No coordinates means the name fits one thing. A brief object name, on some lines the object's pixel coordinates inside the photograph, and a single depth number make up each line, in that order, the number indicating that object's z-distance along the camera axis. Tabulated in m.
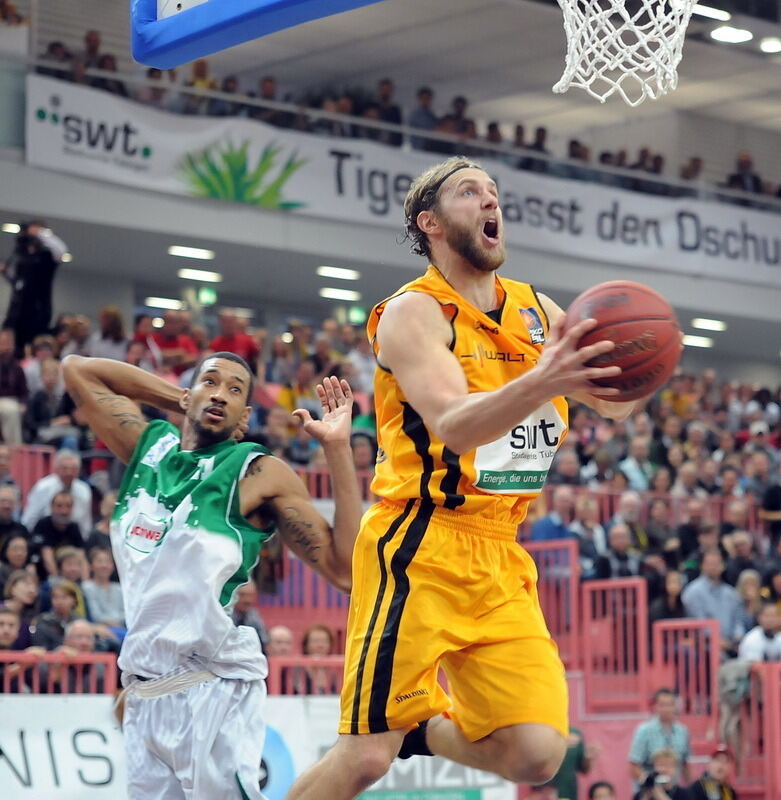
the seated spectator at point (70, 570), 11.23
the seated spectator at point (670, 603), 14.70
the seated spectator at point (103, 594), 11.28
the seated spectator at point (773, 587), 15.67
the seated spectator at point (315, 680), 11.04
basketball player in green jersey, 5.62
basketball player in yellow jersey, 5.08
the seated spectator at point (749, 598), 15.20
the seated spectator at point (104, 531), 11.94
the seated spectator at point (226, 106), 20.36
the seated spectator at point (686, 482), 17.84
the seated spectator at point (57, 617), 10.52
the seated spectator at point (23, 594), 10.65
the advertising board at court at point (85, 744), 9.41
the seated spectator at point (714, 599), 15.02
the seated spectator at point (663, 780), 12.44
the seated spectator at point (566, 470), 16.44
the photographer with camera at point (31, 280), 15.45
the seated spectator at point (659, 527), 16.16
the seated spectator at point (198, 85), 20.00
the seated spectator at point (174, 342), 15.82
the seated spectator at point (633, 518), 15.99
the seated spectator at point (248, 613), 11.34
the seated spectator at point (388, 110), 21.89
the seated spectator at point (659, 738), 12.82
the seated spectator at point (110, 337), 15.89
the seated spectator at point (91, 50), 19.48
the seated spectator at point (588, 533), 14.80
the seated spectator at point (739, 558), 15.77
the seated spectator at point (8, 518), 11.54
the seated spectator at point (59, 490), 12.40
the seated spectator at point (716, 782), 12.58
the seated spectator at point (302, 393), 16.23
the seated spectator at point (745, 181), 26.28
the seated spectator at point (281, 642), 11.53
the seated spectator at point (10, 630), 9.98
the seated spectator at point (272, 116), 20.92
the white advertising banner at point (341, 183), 18.77
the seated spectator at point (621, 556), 15.01
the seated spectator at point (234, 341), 16.11
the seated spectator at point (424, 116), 23.25
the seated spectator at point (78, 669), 10.06
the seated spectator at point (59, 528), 12.02
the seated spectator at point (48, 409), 14.02
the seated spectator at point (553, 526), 14.72
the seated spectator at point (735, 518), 16.91
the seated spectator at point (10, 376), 14.20
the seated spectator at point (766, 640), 14.18
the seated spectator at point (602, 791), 12.08
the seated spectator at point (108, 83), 19.06
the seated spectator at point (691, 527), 16.19
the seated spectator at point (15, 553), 11.30
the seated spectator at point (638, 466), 17.81
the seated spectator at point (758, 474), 18.48
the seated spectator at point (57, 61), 18.78
